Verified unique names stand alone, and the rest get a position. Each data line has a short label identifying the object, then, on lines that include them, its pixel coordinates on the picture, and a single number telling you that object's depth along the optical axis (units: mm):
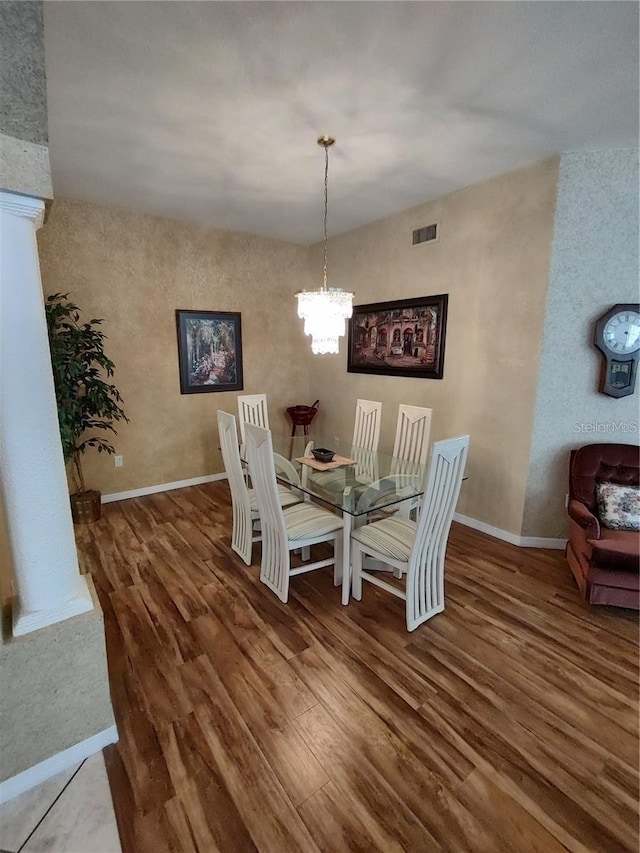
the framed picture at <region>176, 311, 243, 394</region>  4219
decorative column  1208
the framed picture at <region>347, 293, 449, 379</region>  3545
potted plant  3035
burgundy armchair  2225
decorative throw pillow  2504
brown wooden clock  2631
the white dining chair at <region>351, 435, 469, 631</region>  1949
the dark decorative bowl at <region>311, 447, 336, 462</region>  2930
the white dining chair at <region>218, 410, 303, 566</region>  2605
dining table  2324
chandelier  2617
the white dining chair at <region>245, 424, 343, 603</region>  2191
